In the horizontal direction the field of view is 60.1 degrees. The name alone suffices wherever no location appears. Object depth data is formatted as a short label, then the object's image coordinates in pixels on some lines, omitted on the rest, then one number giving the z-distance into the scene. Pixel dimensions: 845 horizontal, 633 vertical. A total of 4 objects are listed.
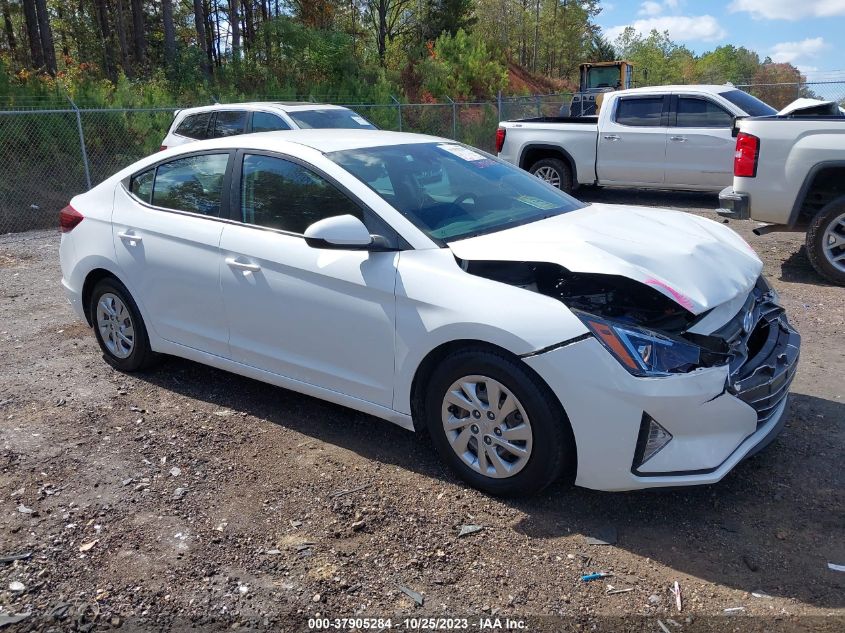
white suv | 10.75
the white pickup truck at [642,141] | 11.00
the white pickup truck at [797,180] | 6.91
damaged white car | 3.10
